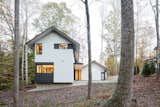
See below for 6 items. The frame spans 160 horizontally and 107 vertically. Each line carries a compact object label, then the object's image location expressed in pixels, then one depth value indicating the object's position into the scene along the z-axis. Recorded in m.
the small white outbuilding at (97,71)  36.28
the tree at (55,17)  34.12
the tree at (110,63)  41.05
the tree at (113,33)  35.47
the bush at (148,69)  22.16
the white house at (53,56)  24.59
